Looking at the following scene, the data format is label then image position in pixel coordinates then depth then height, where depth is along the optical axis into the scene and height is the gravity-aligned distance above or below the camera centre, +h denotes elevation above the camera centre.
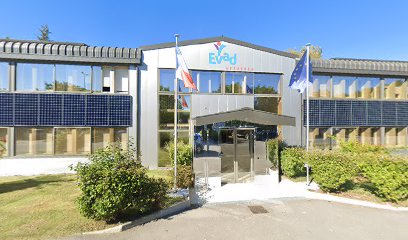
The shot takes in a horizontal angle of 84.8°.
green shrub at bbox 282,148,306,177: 10.70 -1.89
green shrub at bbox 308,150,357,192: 8.73 -1.84
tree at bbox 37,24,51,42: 61.47 +24.80
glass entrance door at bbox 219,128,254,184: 10.77 -1.54
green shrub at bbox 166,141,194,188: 9.24 -1.99
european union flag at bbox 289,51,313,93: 11.23 +2.37
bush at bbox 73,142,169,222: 5.80 -1.71
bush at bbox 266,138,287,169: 11.09 -1.46
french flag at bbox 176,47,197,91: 8.88 +1.99
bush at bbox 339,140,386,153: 12.25 -1.40
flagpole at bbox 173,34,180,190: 8.76 -2.17
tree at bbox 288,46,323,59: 39.51 +13.00
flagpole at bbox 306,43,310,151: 11.01 +2.74
